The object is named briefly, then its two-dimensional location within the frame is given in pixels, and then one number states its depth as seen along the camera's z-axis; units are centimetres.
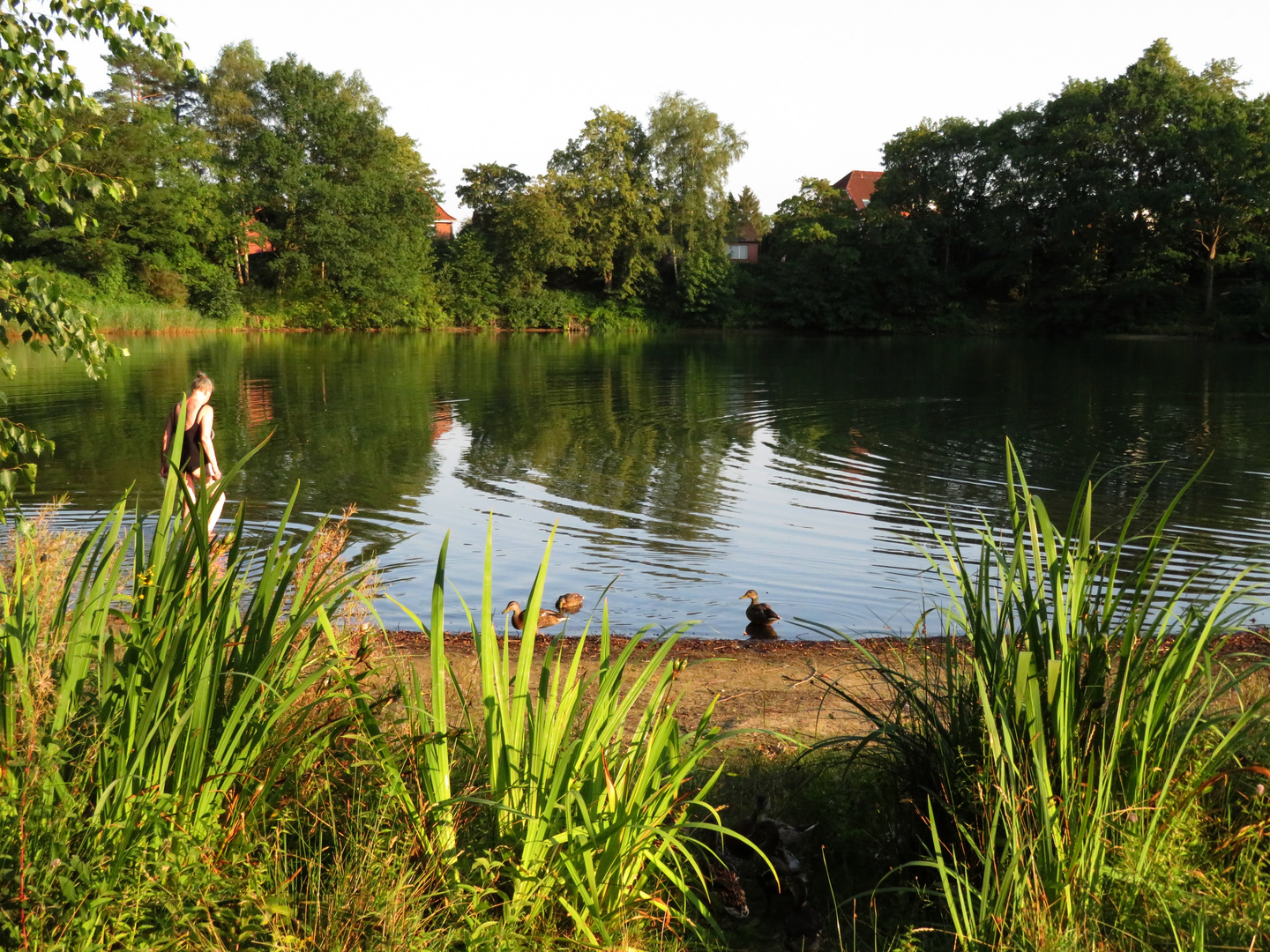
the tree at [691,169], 6512
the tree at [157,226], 5034
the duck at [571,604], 781
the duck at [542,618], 726
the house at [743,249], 8188
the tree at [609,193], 6512
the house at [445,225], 9088
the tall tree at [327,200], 5569
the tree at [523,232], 6344
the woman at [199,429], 832
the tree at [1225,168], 4975
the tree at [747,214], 7392
